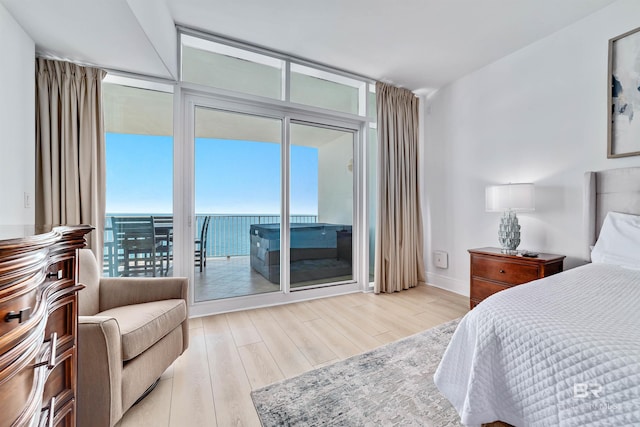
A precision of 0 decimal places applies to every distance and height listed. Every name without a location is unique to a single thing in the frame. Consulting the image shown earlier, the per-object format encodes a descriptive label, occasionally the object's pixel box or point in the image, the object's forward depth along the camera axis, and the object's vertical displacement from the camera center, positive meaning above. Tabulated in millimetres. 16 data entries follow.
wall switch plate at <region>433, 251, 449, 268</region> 3499 -657
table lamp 2443 +52
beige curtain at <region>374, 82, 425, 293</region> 3416 +204
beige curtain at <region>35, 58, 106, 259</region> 2064 +507
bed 694 -452
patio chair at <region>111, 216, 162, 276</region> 2467 -337
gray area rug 1321 -1041
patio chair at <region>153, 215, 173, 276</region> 2586 -292
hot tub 3076 -504
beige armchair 1149 -640
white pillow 1772 -219
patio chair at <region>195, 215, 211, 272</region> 2809 -394
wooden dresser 538 -290
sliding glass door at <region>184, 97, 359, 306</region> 2779 +103
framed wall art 2053 +916
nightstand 2240 -530
